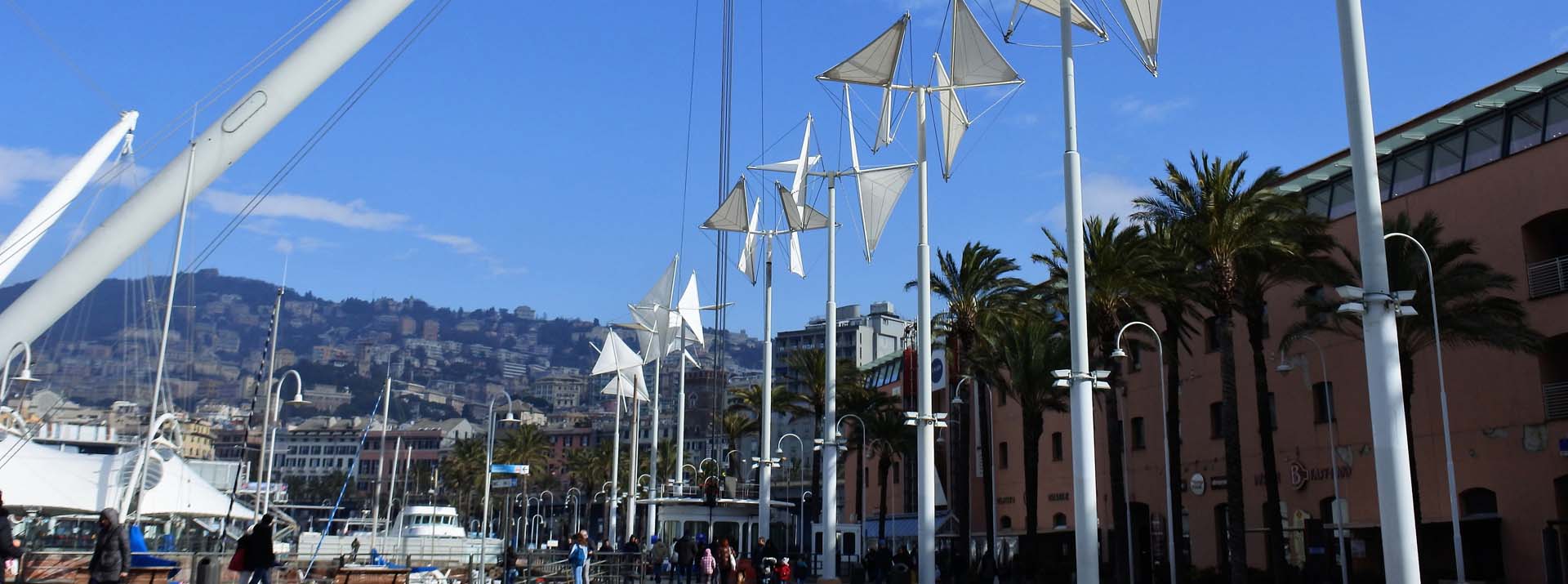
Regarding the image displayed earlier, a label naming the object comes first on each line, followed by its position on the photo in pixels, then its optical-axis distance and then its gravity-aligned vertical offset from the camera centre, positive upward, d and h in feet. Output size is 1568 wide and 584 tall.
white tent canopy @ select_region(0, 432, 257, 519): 84.43 +2.69
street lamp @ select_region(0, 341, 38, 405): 48.45 +5.88
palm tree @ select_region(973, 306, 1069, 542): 137.49 +17.68
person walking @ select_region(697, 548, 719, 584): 105.81 -3.40
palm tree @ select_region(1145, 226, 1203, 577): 113.19 +21.30
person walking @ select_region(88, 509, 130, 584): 48.62 -1.27
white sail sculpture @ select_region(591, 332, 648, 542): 232.94 +29.01
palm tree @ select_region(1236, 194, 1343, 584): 106.52 +21.92
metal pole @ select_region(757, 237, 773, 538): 123.34 +6.57
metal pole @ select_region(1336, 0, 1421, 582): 41.09 +5.87
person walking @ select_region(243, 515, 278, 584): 58.75 -1.37
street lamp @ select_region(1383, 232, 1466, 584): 90.53 +2.12
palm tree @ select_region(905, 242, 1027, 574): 136.67 +25.25
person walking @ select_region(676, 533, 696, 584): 112.88 -2.55
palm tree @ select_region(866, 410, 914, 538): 195.62 +14.05
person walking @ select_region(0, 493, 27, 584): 44.57 -0.92
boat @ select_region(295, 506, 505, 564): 140.80 -2.69
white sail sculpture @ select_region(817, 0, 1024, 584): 87.97 +34.61
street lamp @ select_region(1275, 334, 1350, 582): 108.17 +6.80
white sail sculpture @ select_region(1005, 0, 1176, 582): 63.31 +10.16
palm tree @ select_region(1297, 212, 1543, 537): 99.09 +17.95
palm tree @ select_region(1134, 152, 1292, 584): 105.70 +24.51
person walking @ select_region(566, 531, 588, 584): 85.51 -2.24
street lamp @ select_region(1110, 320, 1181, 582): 117.91 +0.54
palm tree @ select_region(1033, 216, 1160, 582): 117.29 +22.45
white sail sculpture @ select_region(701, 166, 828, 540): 124.88 +34.34
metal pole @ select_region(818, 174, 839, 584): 103.19 +5.39
